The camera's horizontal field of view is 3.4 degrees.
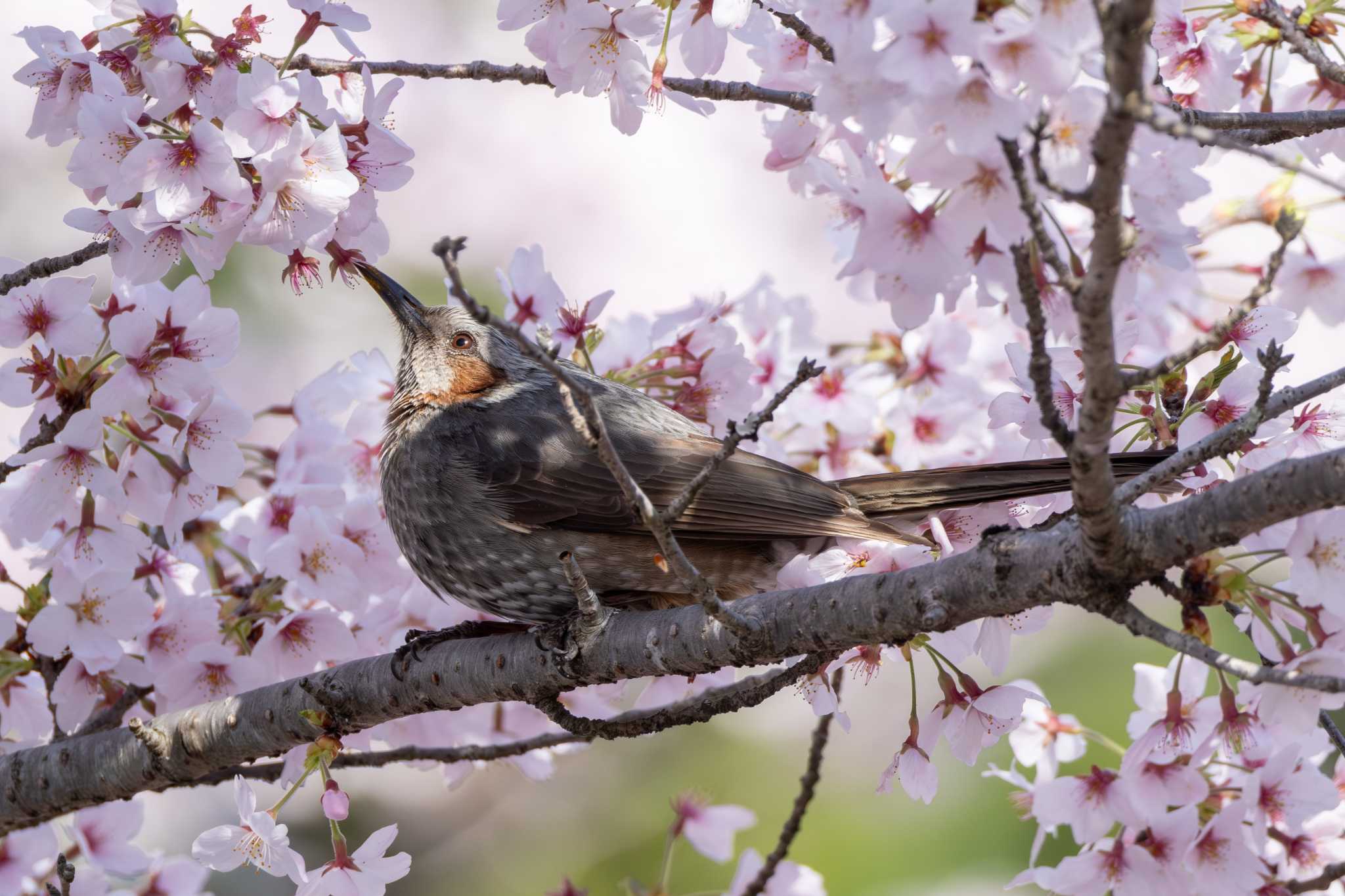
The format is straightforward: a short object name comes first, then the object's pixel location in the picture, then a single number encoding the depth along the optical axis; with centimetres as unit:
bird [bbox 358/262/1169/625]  720
